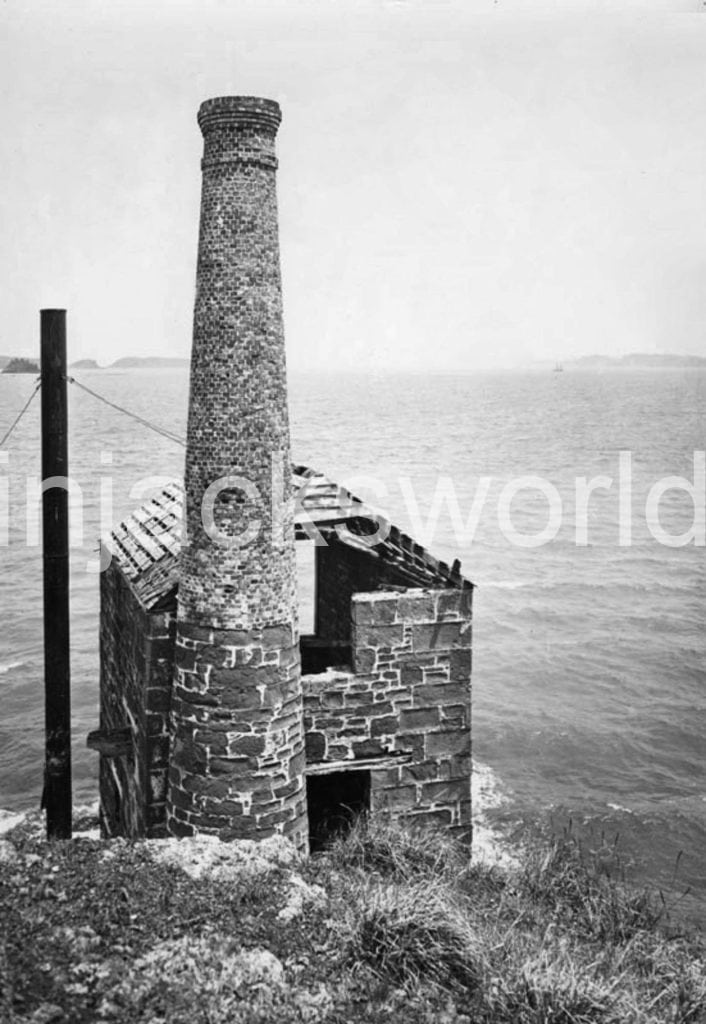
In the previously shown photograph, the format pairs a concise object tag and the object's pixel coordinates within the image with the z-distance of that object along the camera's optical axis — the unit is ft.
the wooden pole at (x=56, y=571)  41.91
